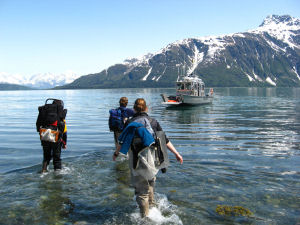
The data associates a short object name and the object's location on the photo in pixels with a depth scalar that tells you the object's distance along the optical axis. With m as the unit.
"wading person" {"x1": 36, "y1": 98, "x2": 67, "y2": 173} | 8.45
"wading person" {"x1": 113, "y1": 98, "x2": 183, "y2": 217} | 5.61
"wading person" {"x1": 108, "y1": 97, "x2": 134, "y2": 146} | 10.38
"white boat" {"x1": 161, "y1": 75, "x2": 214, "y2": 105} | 48.55
